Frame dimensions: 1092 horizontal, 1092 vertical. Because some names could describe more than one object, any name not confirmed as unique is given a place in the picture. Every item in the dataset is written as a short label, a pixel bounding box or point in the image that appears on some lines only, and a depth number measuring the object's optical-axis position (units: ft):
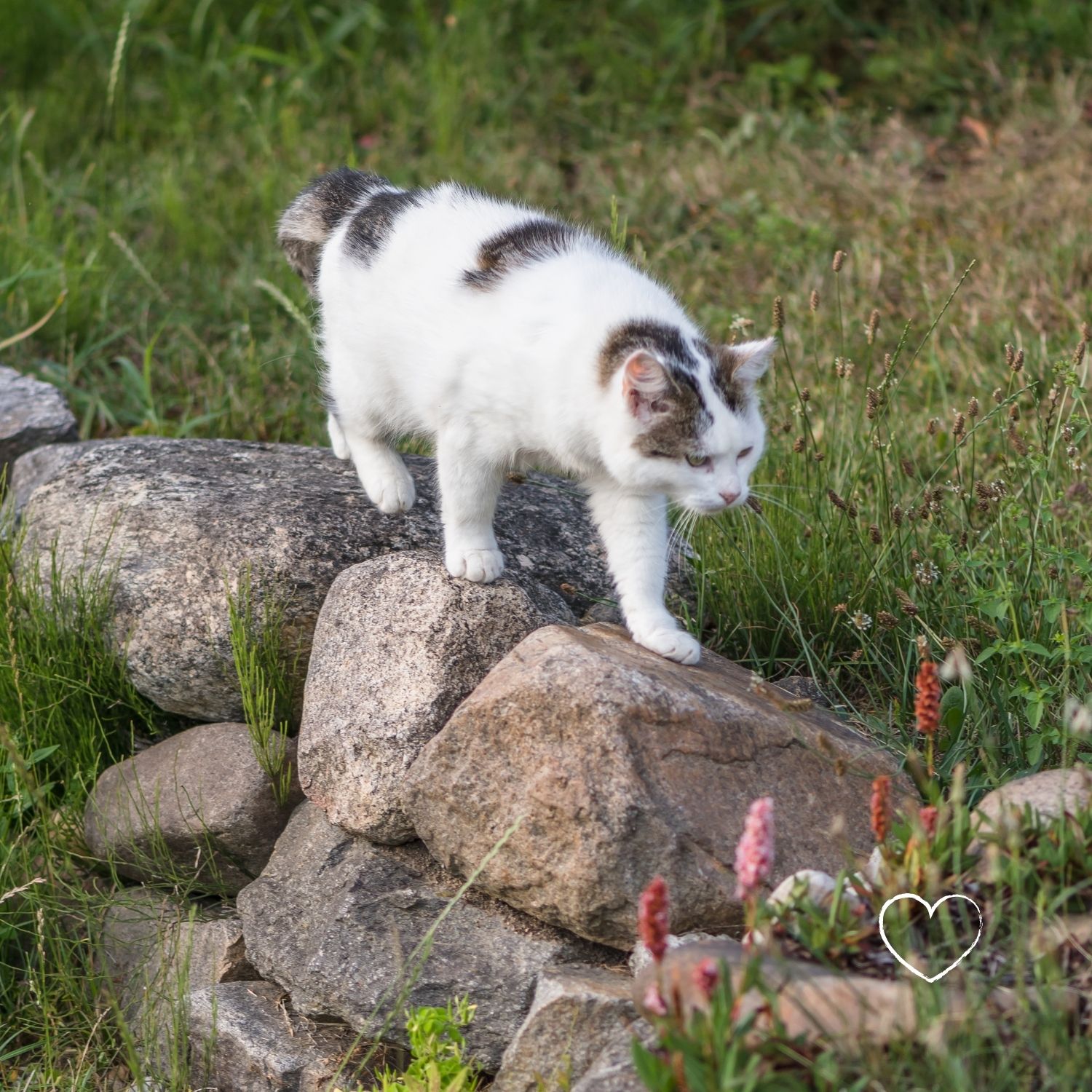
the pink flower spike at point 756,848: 11.68
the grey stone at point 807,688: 20.29
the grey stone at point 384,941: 16.74
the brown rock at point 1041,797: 13.66
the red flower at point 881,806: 12.69
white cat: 18.06
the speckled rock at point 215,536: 20.81
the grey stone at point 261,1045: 17.34
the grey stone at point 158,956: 18.15
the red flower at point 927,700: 13.14
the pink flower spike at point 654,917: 11.43
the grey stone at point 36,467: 25.38
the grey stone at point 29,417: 27.73
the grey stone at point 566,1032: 14.93
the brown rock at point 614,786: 15.75
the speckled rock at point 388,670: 18.08
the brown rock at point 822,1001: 11.67
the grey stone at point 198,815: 19.85
